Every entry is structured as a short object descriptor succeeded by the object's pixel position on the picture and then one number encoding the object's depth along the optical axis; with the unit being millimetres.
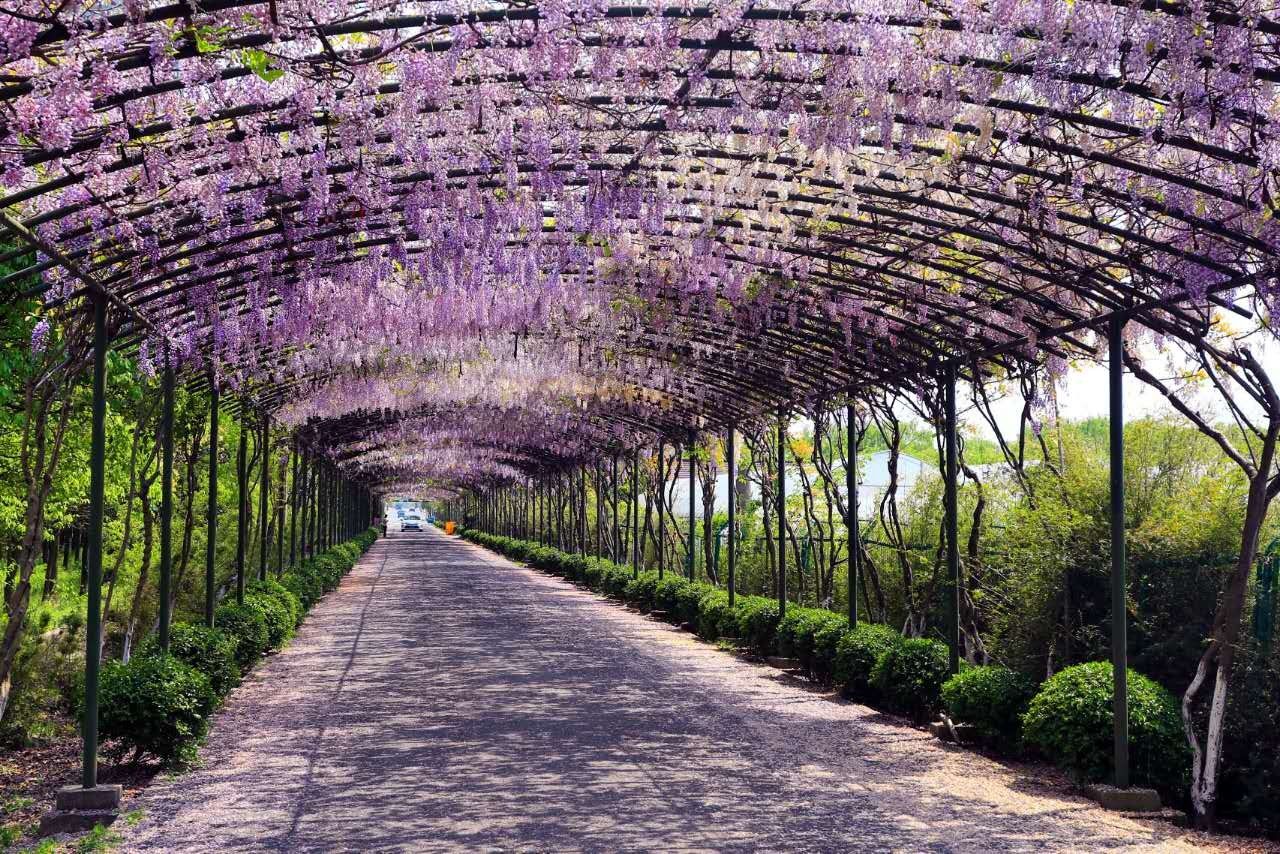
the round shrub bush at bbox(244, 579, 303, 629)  13664
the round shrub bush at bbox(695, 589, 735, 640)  14008
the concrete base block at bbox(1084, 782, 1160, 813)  6137
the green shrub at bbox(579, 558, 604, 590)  22859
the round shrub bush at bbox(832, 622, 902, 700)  9609
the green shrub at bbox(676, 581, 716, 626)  15664
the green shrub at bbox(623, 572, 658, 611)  18188
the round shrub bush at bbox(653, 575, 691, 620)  16641
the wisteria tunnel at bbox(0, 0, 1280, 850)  4758
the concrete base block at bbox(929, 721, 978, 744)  7914
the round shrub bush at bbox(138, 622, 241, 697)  8477
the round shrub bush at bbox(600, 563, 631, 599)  20359
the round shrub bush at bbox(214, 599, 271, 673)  10508
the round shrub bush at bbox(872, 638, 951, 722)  8734
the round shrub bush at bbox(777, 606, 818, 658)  11375
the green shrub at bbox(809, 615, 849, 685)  10586
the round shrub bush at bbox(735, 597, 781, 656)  12539
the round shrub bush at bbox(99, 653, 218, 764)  6633
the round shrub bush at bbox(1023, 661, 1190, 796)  6324
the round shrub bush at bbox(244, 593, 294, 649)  12080
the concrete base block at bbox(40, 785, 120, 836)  5594
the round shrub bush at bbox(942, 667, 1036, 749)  7480
